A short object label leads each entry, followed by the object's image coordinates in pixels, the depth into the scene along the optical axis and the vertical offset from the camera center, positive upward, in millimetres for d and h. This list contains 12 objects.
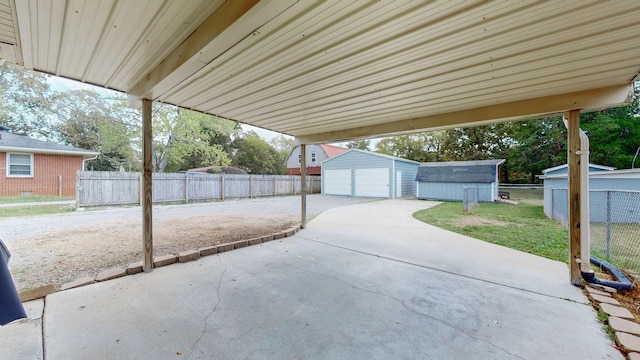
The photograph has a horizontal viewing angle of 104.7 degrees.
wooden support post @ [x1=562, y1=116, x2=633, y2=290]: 2787 -480
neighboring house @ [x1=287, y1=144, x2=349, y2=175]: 21859 +2081
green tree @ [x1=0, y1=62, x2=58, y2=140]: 13383 +4460
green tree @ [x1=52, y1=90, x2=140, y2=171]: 13375 +3426
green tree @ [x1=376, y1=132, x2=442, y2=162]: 25750 +3320
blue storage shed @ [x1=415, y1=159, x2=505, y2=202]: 12133 -70
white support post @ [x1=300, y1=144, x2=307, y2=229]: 5911 -153
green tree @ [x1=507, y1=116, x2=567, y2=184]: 17719 +2401
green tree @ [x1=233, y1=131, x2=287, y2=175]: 24500 +2445
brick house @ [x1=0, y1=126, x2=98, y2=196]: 10258 +648
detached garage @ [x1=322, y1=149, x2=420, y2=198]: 14445 +196
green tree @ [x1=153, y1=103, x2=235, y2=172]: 13156 +2525
